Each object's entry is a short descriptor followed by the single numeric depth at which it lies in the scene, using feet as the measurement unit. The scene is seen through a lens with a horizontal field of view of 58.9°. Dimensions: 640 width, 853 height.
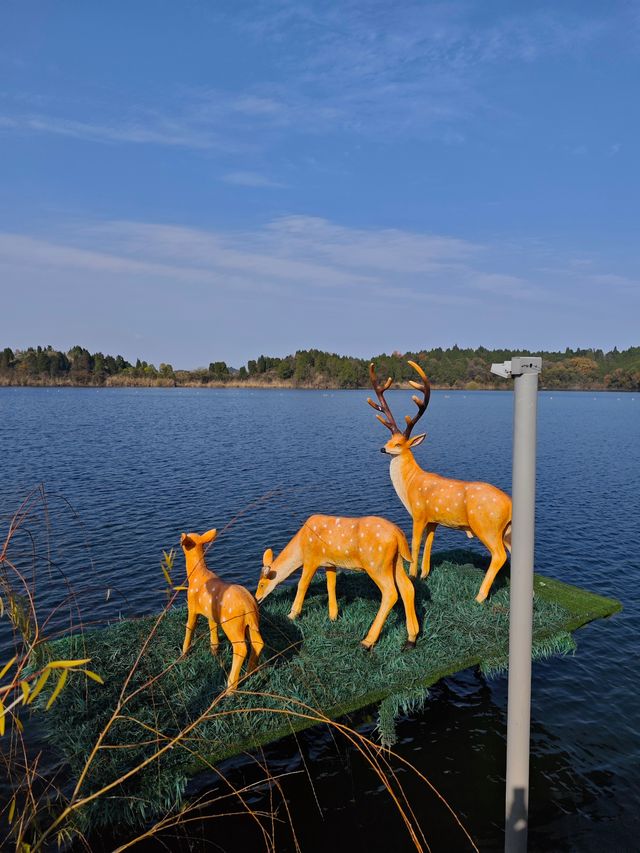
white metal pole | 15.98
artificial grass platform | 22.04
